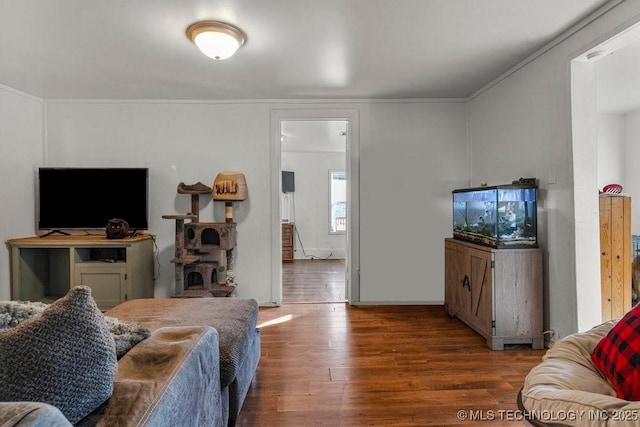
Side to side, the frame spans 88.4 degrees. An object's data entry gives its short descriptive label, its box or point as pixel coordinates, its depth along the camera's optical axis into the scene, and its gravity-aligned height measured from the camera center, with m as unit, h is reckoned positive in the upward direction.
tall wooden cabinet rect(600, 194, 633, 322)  2.47 -0.33
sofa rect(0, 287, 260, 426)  0.70 -0.46
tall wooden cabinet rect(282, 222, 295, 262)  6.58 -0.55
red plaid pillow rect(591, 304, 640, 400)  1.01 -0.48
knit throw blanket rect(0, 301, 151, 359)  0.93 -0.40
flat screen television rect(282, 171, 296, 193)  6.63 +0.67
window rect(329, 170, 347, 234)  7.00 +0.26
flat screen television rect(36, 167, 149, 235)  3.39 +0.20
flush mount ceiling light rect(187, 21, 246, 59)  2.10 +1.17
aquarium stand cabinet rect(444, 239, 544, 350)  2.48 -0.64
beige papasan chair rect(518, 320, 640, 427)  0.86 -0.56
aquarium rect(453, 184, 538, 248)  2.51 -0.03
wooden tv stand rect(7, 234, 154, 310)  3.06 -0.48
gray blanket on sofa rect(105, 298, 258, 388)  1.51 -0.55
